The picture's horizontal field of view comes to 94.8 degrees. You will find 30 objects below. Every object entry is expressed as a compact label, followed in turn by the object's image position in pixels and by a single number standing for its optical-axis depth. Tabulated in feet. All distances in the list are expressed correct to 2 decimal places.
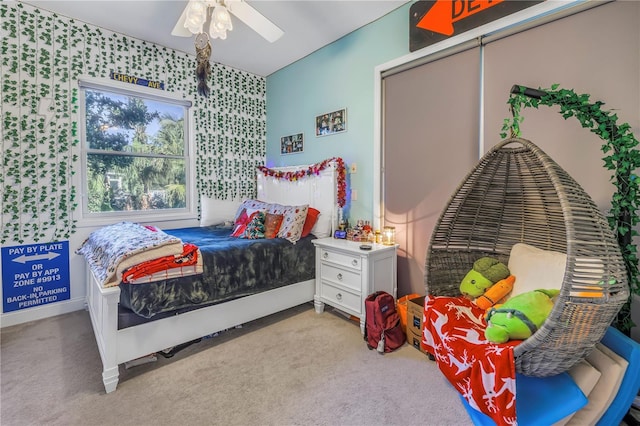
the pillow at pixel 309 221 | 9.61
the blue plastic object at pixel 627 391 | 3.97
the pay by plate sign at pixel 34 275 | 8.61
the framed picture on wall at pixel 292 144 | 12.17
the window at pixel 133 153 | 10.08
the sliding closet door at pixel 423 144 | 7.58
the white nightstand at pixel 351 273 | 7.87
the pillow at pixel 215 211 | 11.64
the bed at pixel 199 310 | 5.74
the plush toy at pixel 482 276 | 5.55
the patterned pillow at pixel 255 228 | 8.87
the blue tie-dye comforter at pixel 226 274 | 6.08
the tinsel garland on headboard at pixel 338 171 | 10.11
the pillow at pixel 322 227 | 9.93
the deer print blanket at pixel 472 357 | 3.52
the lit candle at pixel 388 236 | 8.85
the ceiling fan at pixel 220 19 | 6.34
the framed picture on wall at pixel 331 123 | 10.41
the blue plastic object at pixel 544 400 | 3.58
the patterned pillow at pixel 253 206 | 10.36
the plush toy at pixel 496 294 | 5.32
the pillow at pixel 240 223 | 9.38
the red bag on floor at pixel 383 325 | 7.00
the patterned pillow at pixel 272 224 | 9.12
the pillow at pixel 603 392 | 3.95
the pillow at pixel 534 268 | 4.85
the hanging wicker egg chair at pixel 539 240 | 3.51
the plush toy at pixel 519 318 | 4.11
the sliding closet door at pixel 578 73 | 5.42
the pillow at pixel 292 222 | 9.04
